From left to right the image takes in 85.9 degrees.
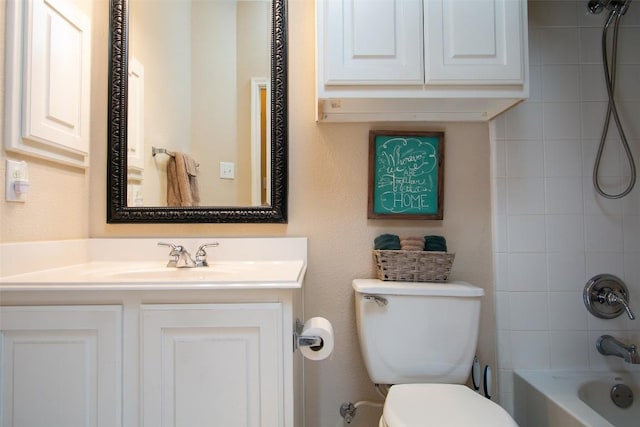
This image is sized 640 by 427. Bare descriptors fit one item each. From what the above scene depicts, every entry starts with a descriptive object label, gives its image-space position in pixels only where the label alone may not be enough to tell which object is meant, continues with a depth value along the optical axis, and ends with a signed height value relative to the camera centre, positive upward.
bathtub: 1.16 -0.61
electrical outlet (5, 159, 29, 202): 0.99 +0.13
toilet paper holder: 0.91 -0.31
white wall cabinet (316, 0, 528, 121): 1.10 +0.57
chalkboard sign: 1.35 +0.20
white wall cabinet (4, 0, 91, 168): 1.00 +0.47
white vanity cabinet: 0.82 -0.34
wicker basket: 1.23 -0.15
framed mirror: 1.32 +0.37
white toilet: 1.18 -0.37
